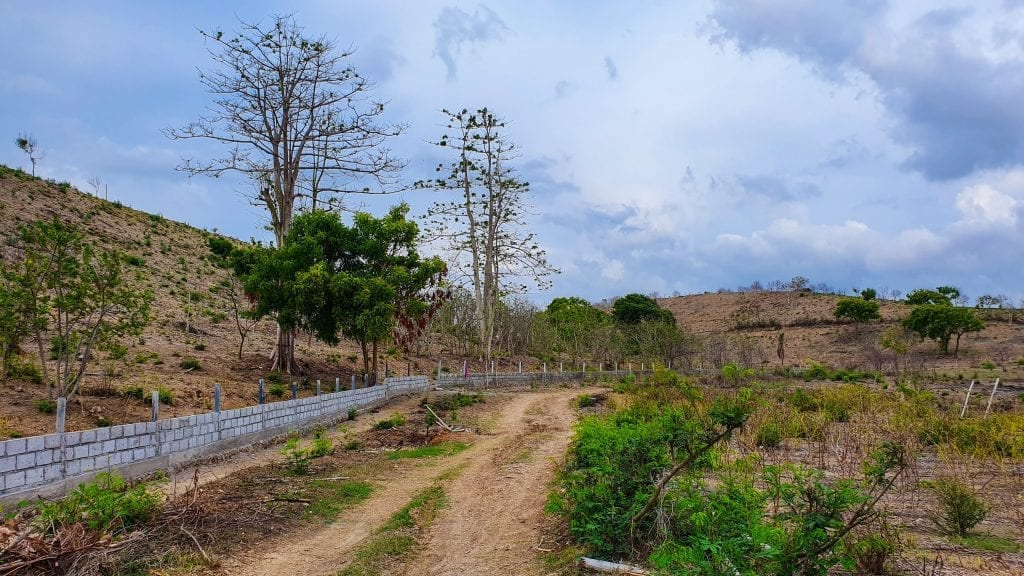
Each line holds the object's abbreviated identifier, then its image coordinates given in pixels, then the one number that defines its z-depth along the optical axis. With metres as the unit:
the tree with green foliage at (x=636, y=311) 65.81
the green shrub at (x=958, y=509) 6.49
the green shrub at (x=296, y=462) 10.64
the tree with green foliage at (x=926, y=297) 64.19
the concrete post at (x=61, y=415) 8.91
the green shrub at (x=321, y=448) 12.32
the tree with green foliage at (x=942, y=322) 45.78
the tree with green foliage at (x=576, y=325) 51.62
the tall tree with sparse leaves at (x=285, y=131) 23.31
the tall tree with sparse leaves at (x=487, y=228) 35.72
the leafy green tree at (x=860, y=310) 60.88
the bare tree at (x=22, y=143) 38.97
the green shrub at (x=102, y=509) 6.00
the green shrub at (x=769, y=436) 11.07
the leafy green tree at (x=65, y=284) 11.32
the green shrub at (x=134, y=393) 14.29
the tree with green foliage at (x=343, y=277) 21.41
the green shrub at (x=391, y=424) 16.91
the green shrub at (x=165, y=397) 14.64
